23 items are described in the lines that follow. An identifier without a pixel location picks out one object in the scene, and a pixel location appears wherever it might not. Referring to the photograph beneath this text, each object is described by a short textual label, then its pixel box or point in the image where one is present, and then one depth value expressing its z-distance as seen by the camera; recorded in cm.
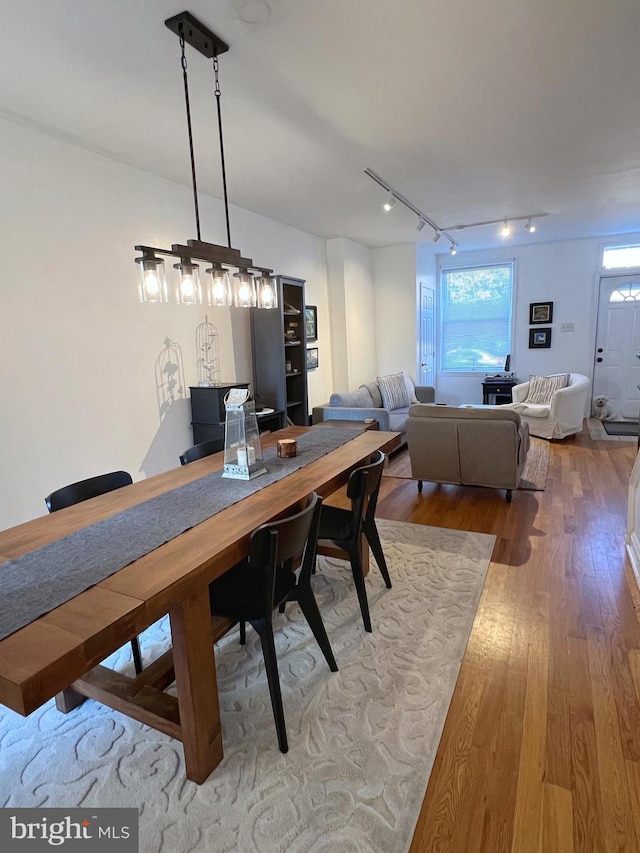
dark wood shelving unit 447
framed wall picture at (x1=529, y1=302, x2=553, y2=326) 716
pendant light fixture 191
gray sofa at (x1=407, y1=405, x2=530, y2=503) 368
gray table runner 116
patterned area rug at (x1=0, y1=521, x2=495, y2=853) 137
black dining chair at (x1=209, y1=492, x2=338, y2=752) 149
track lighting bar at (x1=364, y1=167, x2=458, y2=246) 374
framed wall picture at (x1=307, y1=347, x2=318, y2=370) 568
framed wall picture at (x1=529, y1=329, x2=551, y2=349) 725
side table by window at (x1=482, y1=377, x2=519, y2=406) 728
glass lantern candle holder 211
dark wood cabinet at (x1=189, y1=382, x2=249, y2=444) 374
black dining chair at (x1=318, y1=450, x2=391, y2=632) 207
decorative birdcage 402
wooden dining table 96
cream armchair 563
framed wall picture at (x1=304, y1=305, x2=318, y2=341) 561
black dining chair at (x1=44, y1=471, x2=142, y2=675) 193
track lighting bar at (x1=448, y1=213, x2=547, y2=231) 535
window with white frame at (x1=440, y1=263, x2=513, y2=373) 754
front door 673
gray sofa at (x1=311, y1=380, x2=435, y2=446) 524
